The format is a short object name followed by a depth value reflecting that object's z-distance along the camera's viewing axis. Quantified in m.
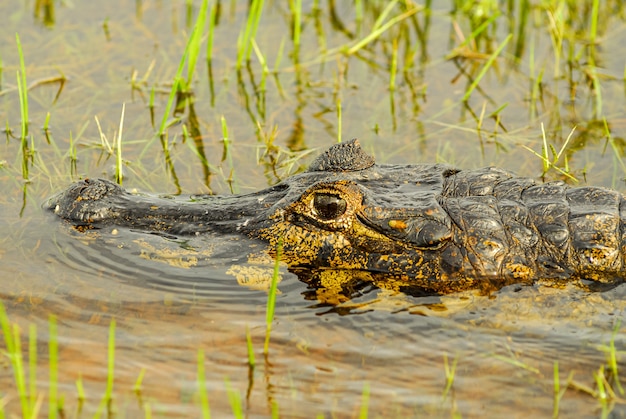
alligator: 8.91
